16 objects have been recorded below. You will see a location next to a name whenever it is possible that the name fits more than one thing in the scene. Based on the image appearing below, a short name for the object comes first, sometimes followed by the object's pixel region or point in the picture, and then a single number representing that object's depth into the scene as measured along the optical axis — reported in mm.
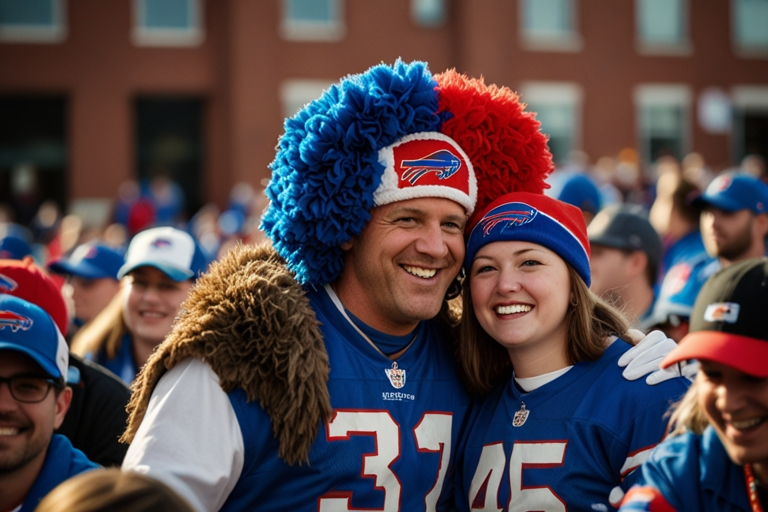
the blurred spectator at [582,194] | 6672
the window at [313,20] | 21906
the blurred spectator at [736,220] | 5652
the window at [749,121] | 24594
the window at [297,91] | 21625
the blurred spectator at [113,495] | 1696
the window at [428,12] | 22375
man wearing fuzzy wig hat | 2916
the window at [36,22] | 21250
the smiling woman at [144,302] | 5031
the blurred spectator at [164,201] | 17656
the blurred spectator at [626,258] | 5355
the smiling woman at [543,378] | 2922
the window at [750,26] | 24688
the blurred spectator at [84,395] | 3689
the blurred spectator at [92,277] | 6129
